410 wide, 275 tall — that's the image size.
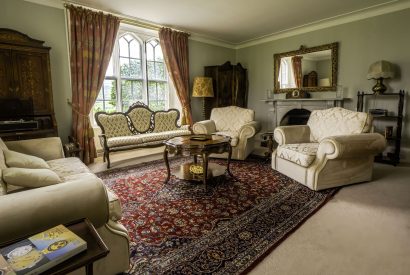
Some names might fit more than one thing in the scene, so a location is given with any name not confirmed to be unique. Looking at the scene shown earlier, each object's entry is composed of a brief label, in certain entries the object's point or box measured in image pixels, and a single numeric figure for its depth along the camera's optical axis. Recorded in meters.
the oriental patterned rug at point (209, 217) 1.57
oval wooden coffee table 2.66
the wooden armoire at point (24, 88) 3.05
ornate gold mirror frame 4.53
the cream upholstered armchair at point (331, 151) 2.64
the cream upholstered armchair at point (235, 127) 3.94
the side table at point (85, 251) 0.76
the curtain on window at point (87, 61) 3.73
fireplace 4.62
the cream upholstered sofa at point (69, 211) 0.98
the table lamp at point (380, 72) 3.66
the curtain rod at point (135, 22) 4.12
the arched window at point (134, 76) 4.48
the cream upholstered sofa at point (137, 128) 3.77
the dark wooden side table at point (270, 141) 3.83
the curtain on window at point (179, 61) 4.83
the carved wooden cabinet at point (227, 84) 5.54
